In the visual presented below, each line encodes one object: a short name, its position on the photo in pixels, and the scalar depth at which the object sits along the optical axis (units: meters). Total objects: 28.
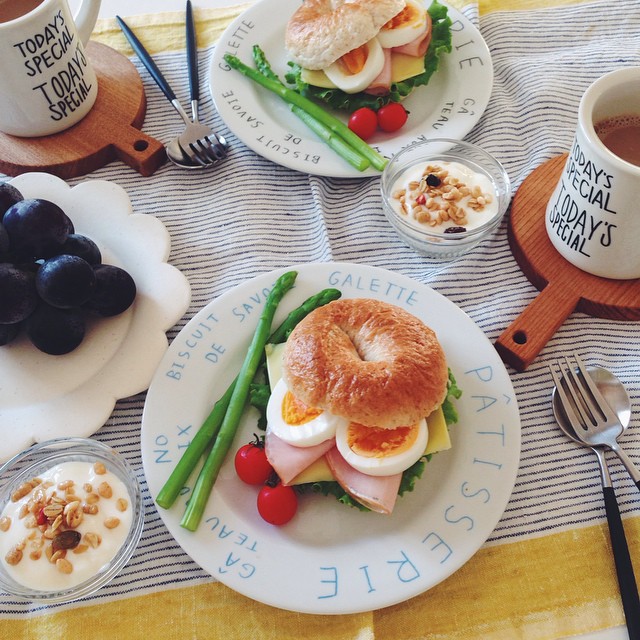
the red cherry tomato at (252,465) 0.51
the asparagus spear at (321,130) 0.65
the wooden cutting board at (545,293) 0.57
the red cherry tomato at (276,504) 0.49
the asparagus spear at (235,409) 0.49
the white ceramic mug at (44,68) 0.60
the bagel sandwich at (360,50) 0.65
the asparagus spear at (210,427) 0.50
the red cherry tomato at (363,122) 0.66
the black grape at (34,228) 0.55
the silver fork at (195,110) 0.68
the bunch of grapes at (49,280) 0.53
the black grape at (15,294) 0.52
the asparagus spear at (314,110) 0.65
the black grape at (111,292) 0.56
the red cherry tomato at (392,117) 0.67
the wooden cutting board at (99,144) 0.67
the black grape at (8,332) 0.55
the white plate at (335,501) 0.48
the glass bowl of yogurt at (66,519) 0.48
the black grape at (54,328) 0.54
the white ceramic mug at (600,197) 0.53
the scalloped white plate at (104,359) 0.54
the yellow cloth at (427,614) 0.49
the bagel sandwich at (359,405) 0.48
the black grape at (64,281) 0.53
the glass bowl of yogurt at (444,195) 0.61
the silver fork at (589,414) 0.53
